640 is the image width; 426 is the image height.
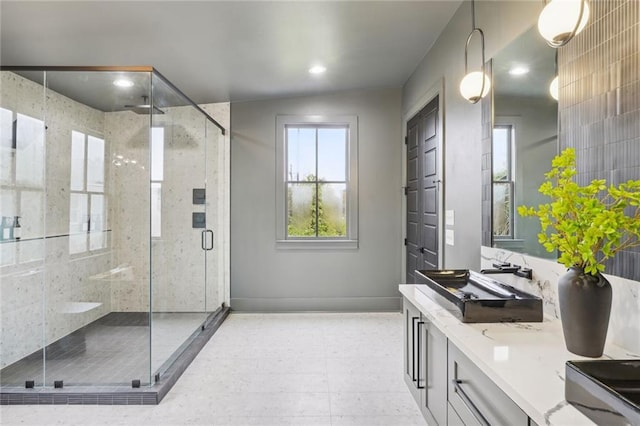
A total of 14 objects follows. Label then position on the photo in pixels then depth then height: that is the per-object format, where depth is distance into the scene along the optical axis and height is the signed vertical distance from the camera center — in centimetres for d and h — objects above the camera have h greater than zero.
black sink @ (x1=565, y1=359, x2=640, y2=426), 73 -43
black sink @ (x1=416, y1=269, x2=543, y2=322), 154 -43
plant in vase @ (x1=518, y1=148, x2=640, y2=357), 109 -11
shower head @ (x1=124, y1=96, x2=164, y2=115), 288 +93
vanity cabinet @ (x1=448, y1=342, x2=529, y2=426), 106 -67
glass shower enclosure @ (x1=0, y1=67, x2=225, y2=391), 282 -13
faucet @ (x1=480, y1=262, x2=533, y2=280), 179 -31
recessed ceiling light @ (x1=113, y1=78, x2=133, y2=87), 282 +110
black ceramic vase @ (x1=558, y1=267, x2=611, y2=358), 112 -32
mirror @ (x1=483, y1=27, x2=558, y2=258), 167 +42
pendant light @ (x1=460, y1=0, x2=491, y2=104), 203 +78
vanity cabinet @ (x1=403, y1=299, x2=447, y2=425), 169 -86
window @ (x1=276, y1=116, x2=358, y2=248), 440 +35
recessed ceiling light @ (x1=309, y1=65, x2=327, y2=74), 348 +149
